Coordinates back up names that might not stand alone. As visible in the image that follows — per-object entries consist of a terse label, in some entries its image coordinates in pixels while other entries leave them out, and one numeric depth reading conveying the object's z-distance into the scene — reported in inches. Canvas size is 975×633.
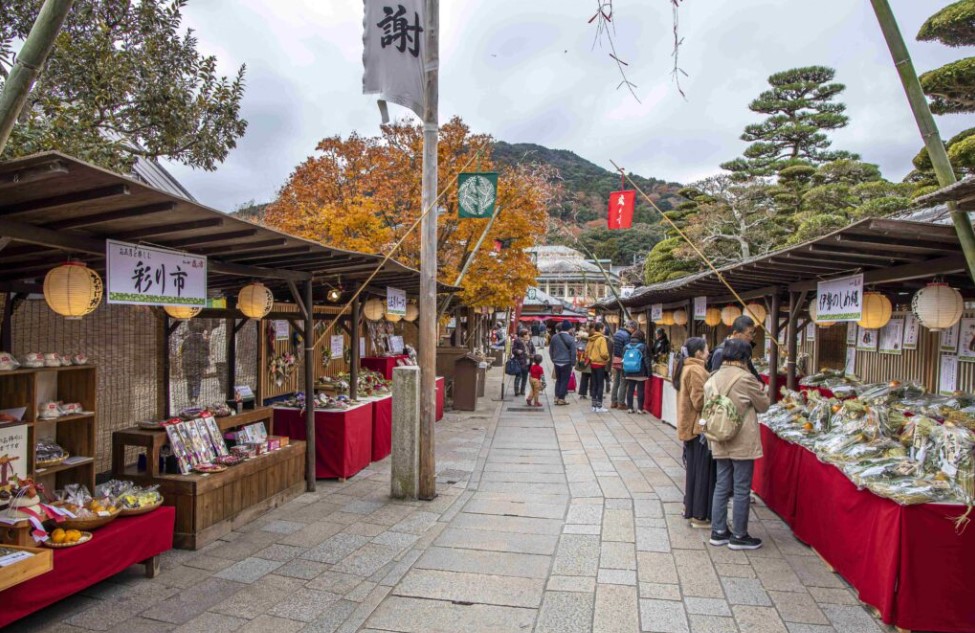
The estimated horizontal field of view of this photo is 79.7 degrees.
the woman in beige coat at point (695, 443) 229.0
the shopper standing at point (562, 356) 569.3
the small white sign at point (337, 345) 438.9
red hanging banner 598.9
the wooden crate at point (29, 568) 131.7
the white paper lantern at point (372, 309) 431.2
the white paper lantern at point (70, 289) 161.3
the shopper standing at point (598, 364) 537.0
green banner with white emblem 337.7
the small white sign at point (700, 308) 473.4
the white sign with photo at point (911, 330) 270.5
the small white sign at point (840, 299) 223.2
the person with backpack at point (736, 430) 202.8
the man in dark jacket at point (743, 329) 228.7
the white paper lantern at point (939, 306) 197.5
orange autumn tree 554.3
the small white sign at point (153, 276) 165.6
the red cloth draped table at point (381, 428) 349.4
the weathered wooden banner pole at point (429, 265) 269.0
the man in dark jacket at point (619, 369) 554.9
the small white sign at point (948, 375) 245.3
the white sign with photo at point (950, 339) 245.0
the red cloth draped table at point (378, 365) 508.4
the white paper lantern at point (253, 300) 253.6
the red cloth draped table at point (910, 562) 145.1
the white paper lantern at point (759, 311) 391.2
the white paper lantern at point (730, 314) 433.1
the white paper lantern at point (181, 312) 240.1
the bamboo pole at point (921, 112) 96.3
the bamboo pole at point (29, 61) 80.5
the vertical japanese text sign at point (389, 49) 259.0
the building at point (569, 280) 2380.7
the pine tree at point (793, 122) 1023.6
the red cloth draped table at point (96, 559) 140.0
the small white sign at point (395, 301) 379.6
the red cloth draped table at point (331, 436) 297.7
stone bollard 264.8
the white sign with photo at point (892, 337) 283.9
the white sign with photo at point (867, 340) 313.0
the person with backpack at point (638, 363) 509.0
